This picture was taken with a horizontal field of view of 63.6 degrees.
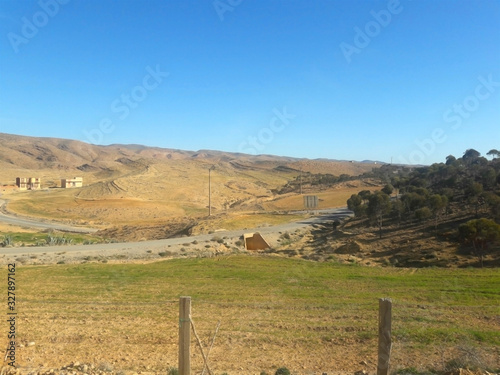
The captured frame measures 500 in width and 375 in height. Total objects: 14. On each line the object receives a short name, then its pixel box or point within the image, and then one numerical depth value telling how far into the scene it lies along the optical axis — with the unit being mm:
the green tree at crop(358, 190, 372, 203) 56797
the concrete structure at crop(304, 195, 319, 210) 53641
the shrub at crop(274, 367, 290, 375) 7540
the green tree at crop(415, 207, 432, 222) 38844
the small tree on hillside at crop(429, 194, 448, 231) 37406
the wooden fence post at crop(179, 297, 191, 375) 5566
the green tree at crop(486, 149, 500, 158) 100375
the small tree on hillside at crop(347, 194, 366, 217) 48353
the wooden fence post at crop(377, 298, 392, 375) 5555
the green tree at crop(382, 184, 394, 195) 56719
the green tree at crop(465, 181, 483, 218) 40469
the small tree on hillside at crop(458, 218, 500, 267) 26605
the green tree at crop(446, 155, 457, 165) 94788
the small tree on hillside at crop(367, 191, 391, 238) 42938
